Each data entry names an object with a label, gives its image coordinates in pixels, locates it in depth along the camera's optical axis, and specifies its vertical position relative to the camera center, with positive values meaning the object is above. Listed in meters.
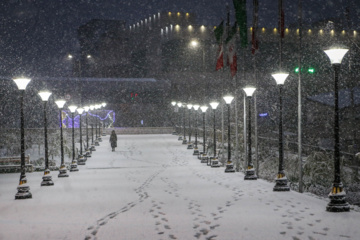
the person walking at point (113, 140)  36.50 -1.55
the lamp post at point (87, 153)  32.39 -2.26
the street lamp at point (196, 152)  33.52 -2.30
